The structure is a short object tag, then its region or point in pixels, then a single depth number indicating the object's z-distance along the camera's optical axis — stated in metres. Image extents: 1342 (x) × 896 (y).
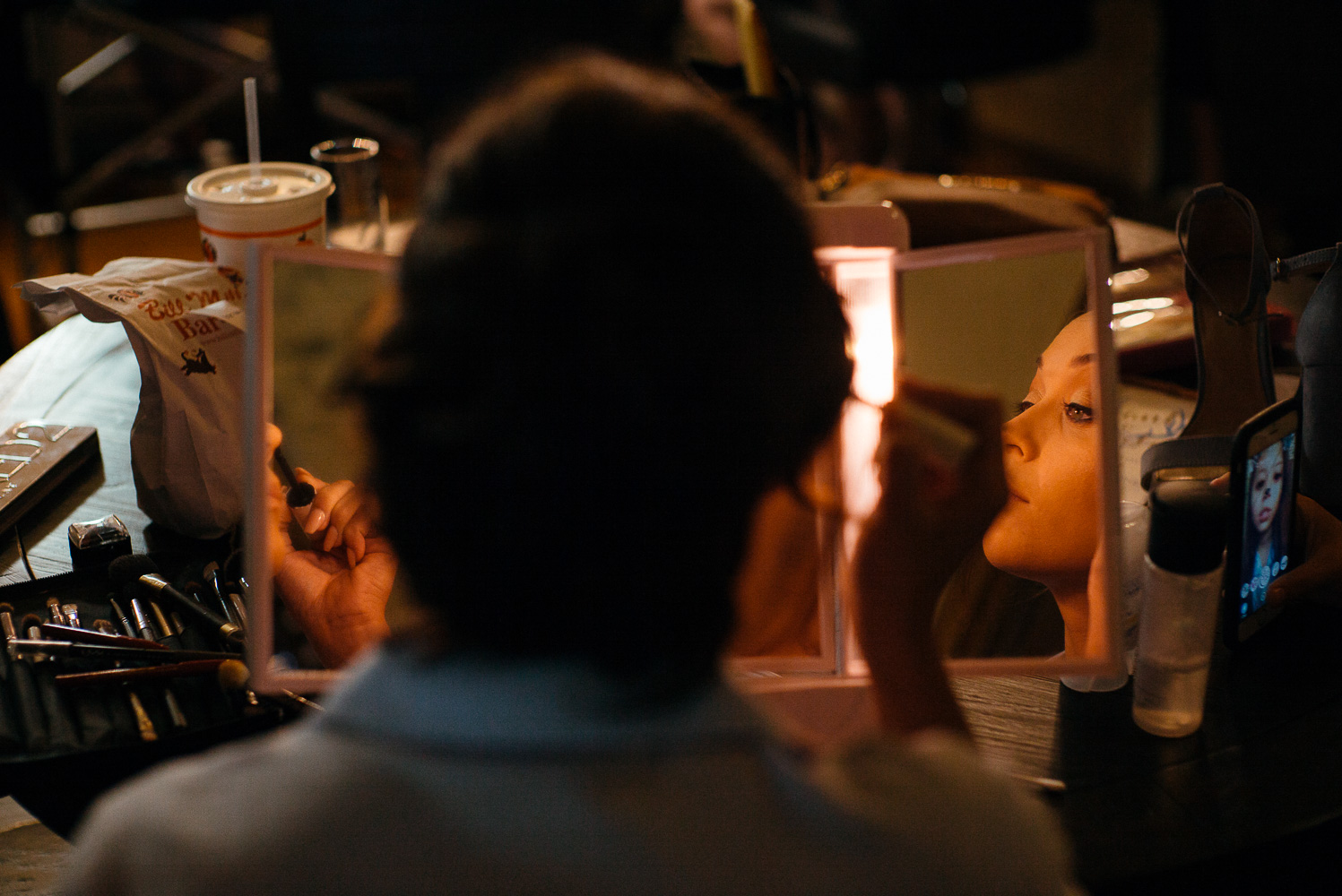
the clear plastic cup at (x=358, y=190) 3.48
